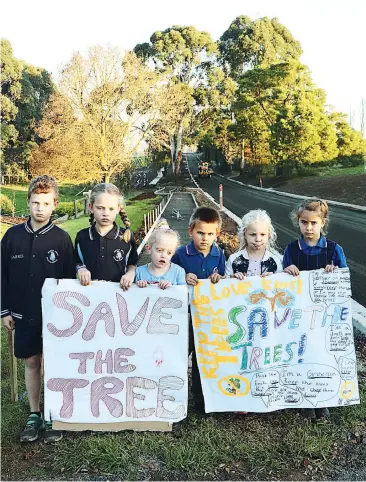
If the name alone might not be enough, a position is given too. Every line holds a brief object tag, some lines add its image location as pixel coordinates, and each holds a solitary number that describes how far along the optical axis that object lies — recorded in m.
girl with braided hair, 3.49
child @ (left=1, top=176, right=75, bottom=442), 3.38
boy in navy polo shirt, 3.55
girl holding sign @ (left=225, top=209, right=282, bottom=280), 3.55
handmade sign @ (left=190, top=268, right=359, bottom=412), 3.49
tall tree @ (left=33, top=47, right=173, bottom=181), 27.19
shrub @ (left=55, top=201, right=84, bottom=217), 24.34
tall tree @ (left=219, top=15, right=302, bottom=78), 54.25
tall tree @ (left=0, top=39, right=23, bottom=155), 35.41
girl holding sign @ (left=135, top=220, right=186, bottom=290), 3.41
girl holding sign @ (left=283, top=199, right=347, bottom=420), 3.65
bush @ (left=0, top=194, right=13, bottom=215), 22.73
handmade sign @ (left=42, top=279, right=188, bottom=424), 3.37
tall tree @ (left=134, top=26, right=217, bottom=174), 50.69
